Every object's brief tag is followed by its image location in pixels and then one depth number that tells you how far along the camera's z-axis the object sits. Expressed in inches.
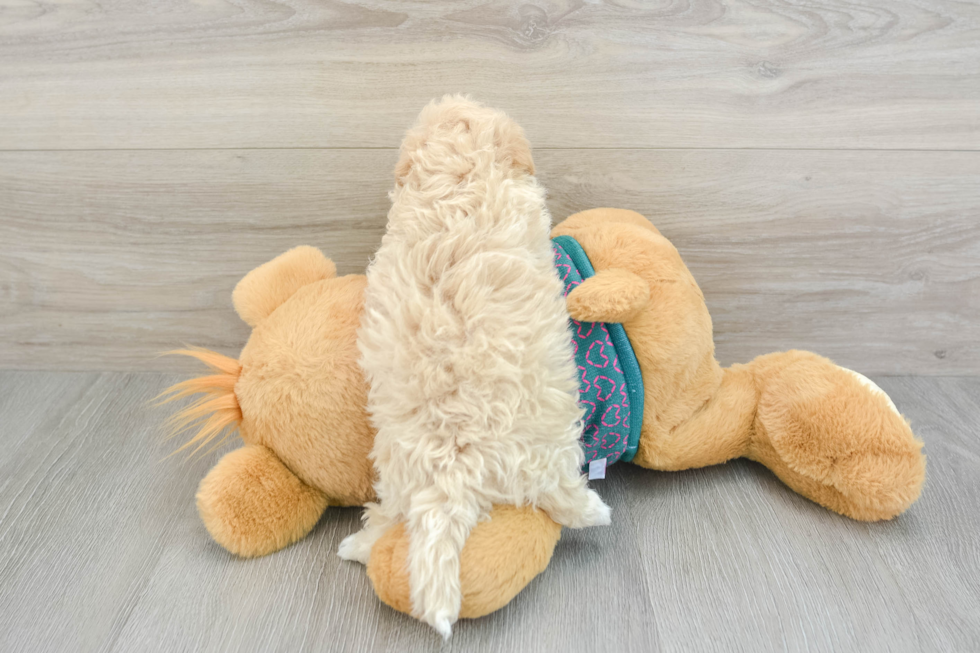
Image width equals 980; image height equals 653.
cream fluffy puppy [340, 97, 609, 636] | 20.7
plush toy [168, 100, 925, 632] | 23.3
